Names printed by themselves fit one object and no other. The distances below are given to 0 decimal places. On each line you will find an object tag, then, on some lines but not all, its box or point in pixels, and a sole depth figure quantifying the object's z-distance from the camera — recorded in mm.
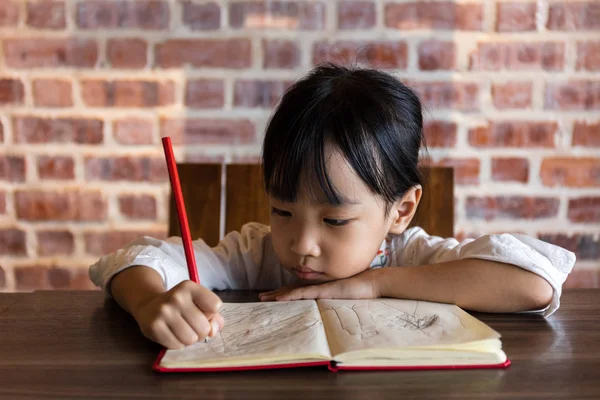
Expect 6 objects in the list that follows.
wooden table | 487
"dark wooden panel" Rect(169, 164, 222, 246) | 1126
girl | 767
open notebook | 528
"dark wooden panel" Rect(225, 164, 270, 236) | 1129
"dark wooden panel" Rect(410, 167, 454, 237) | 1120
